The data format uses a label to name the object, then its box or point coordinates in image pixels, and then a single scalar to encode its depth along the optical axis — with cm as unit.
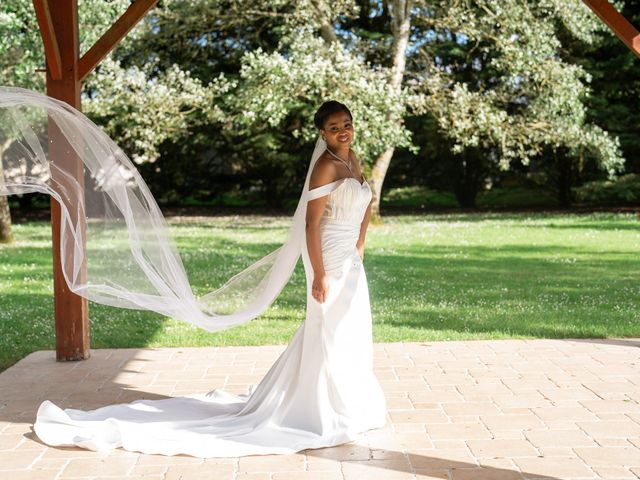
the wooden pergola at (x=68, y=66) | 752
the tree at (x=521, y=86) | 2400
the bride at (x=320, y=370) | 557
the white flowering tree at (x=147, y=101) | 2416
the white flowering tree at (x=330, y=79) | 2111
